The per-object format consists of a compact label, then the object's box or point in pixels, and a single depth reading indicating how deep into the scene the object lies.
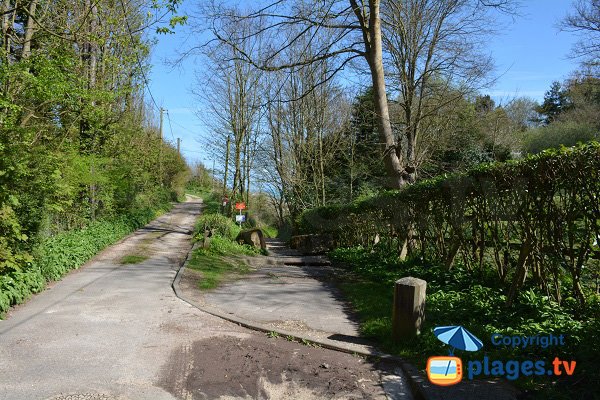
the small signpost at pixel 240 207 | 25.25
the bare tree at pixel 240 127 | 31.50
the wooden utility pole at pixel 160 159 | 38.67
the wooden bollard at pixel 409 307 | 5.58
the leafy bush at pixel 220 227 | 21.20
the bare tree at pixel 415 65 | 18.78
